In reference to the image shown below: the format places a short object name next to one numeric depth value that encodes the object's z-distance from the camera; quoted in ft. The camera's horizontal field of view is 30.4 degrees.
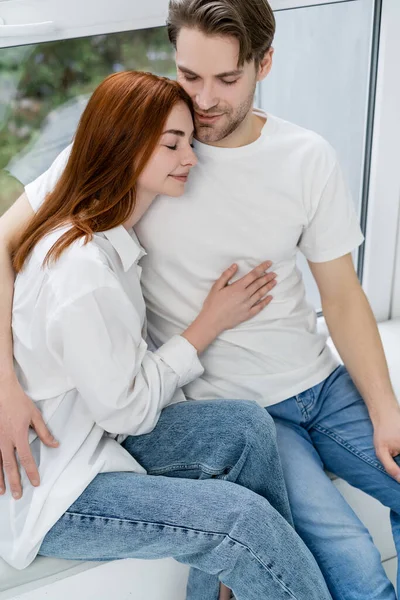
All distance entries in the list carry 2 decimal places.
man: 4.15
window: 4.83
